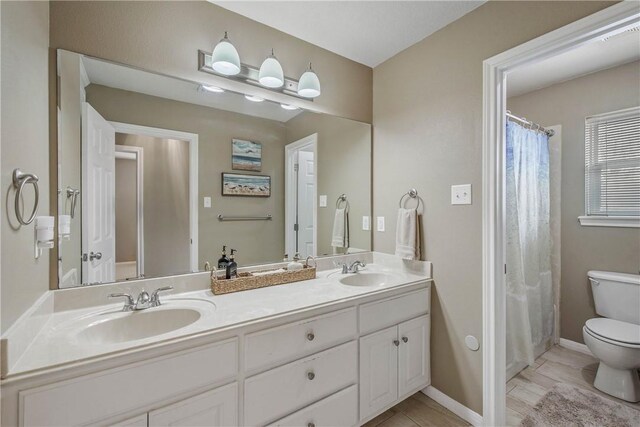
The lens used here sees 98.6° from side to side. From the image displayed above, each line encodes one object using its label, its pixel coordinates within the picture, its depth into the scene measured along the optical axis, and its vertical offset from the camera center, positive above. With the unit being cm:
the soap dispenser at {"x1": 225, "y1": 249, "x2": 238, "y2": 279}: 157 -33
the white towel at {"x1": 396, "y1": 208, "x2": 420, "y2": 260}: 188 -16
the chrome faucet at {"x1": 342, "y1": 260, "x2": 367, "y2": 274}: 196 -40
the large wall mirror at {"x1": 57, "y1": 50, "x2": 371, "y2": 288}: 127 +22
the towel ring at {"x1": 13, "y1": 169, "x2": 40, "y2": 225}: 86 +10
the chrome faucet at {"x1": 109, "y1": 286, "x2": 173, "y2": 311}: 123 -40
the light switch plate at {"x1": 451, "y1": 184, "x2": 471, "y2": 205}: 165 +11
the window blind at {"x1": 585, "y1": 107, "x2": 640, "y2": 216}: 215 +40
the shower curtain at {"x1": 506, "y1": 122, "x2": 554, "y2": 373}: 204 -28
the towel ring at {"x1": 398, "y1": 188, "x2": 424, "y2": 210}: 193 +12
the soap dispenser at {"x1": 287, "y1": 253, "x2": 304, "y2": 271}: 177 -35
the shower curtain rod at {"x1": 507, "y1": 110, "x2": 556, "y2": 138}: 207 +72
